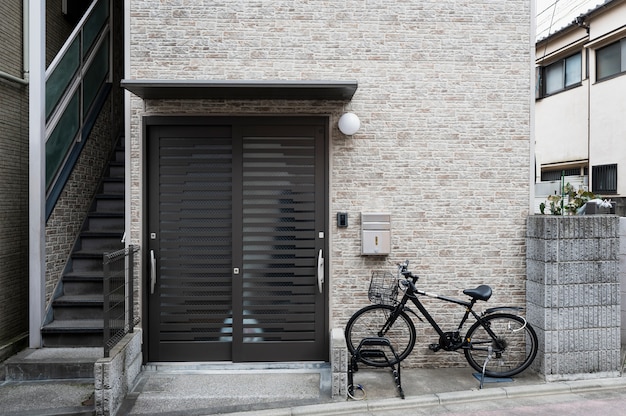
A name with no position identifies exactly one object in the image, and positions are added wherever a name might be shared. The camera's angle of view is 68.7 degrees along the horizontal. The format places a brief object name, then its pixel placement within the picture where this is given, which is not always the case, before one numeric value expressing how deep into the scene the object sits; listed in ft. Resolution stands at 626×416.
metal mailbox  18.74
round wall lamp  18.39
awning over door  16.58
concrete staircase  19.08
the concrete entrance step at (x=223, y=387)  15.49
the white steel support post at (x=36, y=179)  18.81
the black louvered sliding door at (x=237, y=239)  18.84
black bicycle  18.24
